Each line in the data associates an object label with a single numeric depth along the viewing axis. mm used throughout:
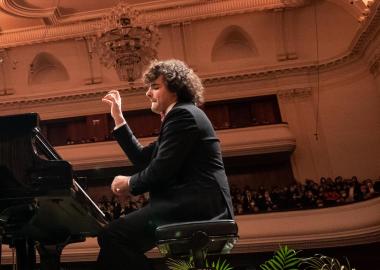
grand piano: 2832
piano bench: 2225
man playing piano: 2330
